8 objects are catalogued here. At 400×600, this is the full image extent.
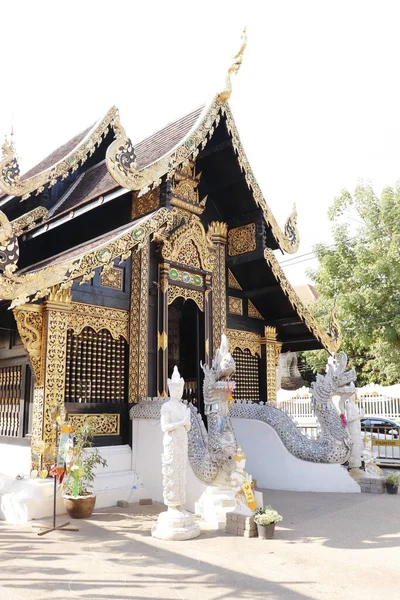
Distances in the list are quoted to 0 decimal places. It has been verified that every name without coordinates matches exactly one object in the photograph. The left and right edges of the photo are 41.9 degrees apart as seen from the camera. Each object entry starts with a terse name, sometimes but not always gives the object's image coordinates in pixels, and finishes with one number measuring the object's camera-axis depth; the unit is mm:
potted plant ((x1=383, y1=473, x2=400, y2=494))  7301
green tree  15844
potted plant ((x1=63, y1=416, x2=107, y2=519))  5609
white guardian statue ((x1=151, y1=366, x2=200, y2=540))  4934
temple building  6059
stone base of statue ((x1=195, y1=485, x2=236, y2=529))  5426
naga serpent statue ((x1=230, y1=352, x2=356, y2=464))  7441
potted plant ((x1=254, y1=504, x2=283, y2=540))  4871
